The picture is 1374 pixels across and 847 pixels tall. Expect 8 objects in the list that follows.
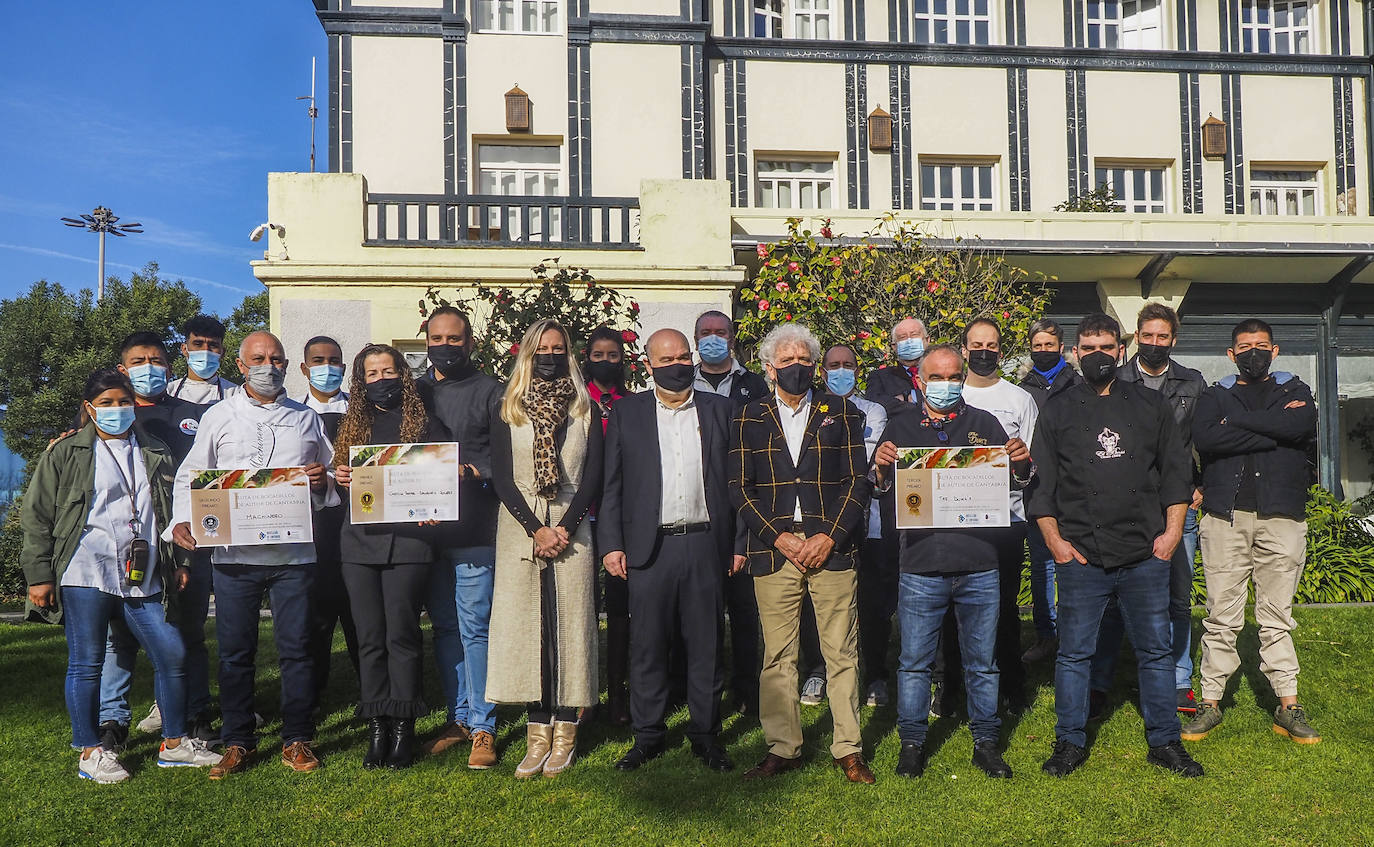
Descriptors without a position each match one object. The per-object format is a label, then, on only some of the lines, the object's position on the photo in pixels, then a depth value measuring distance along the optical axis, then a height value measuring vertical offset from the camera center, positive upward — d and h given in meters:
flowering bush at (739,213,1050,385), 10.10 +1.65
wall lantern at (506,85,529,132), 16.58 +5.85
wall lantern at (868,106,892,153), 17.86 +5.82
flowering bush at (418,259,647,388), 8.65 +1.26
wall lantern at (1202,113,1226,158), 18.28 +5.76
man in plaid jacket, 4.92 -0.40
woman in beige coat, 5.11 -0.56
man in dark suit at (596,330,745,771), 5.14 -0.44
